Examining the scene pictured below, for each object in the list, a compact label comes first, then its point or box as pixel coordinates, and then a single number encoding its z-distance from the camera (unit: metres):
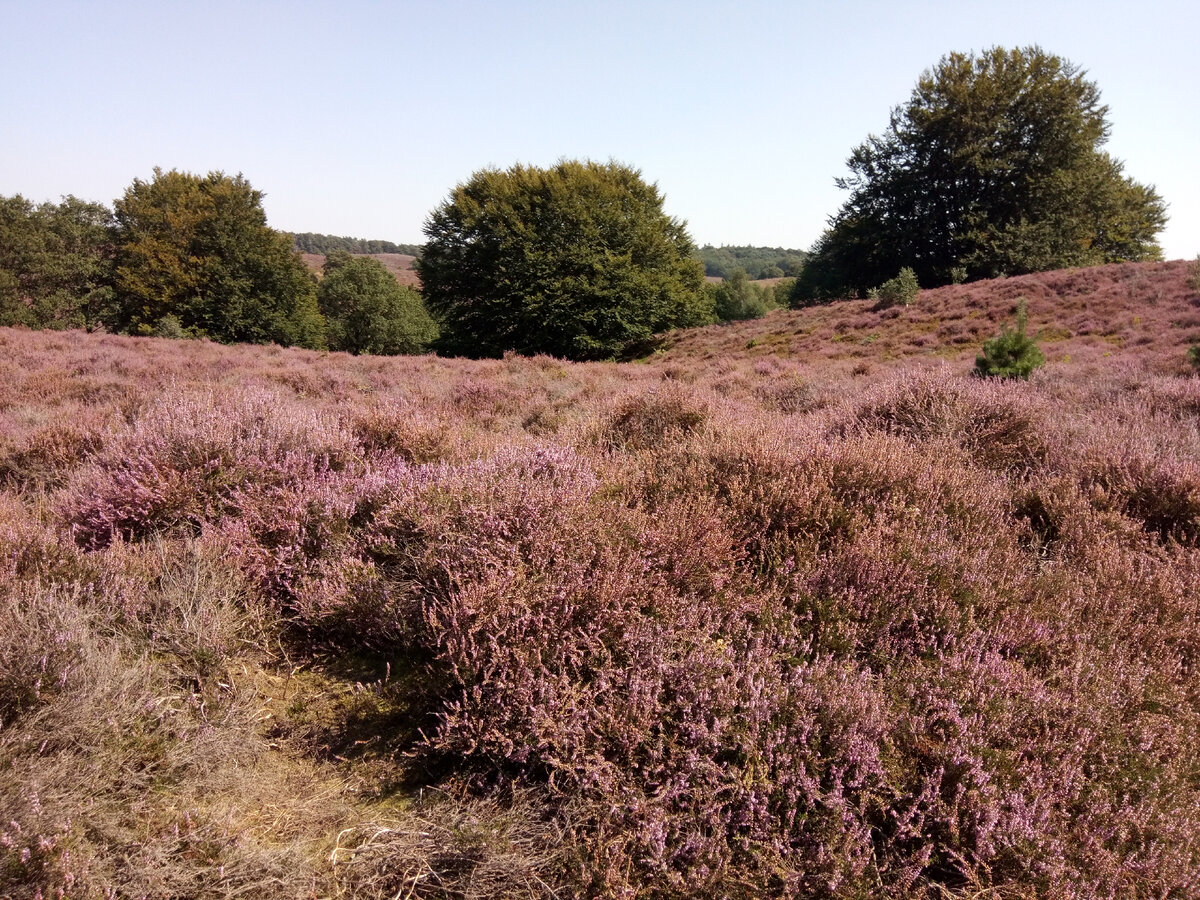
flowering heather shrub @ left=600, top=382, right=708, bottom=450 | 5.00
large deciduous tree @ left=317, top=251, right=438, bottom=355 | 43.25
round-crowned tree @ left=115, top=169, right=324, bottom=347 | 31.34
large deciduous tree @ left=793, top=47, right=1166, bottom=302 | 27.06
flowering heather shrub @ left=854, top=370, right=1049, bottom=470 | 4.81
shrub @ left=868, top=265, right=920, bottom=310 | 18.75
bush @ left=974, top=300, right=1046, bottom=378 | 7.59
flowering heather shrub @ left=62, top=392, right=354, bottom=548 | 3.19
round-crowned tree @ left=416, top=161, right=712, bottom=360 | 24.92
